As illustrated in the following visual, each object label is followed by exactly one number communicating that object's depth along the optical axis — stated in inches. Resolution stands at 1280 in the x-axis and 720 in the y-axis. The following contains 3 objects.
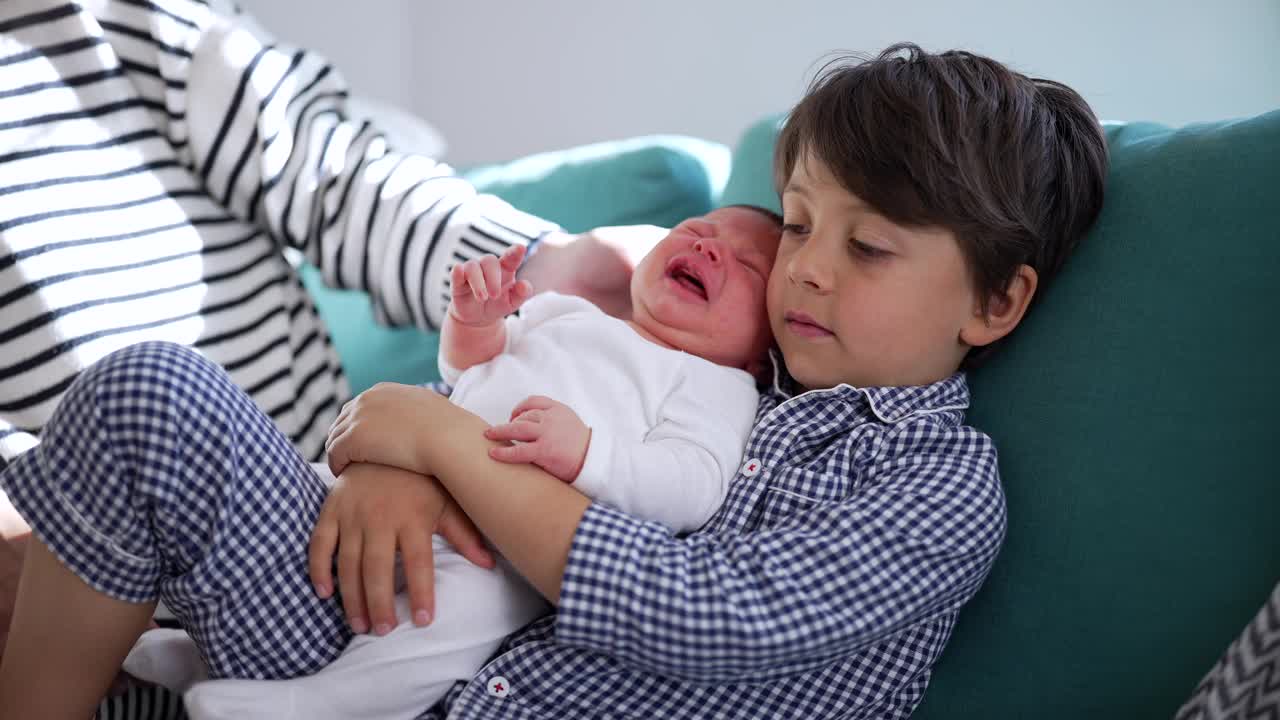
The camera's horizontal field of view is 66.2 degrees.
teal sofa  30.3
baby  31.0
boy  28.6
